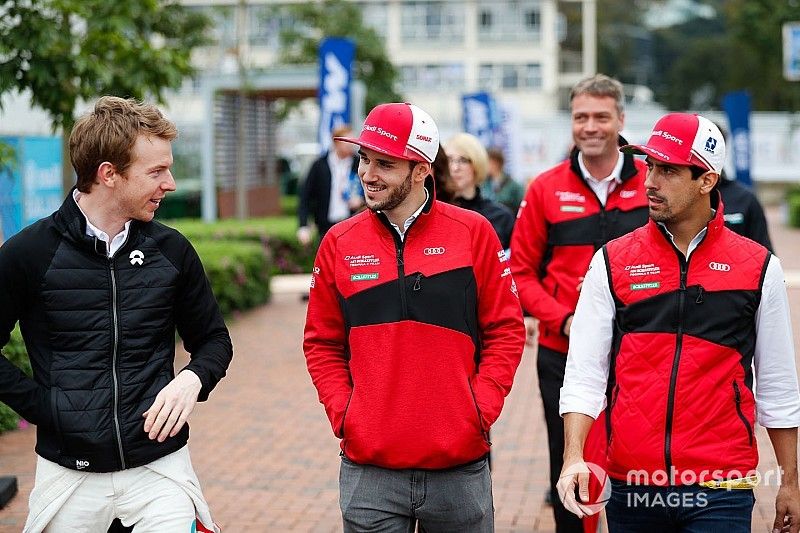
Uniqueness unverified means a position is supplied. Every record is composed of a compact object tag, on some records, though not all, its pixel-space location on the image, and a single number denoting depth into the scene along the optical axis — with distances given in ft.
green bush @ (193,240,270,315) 45.47
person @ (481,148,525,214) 38.06
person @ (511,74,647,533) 17.47
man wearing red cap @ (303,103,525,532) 12.30
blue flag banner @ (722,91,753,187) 76.38
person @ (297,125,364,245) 42.29
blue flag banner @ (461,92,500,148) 76.23
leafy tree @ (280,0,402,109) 135.23
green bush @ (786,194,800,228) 105.40
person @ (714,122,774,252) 19.54
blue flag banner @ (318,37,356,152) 55.93
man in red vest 11.64
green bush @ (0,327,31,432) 27.02
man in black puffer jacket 11.73
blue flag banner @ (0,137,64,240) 30.68
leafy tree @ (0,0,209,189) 28.99
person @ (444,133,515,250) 21.45
